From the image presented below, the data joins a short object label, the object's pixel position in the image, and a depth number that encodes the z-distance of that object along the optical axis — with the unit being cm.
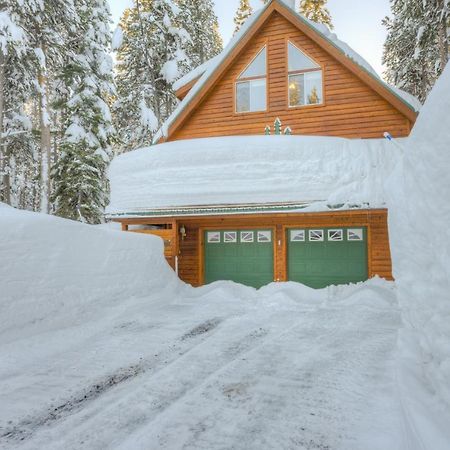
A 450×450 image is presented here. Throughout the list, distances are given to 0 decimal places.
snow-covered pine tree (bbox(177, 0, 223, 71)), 2236
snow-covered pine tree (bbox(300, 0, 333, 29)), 2650
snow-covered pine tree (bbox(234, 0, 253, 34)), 2955
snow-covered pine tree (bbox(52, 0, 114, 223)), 1562
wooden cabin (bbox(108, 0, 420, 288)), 957
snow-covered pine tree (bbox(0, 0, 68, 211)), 1336
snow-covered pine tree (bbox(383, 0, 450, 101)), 1409
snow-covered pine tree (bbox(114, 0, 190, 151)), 1903
